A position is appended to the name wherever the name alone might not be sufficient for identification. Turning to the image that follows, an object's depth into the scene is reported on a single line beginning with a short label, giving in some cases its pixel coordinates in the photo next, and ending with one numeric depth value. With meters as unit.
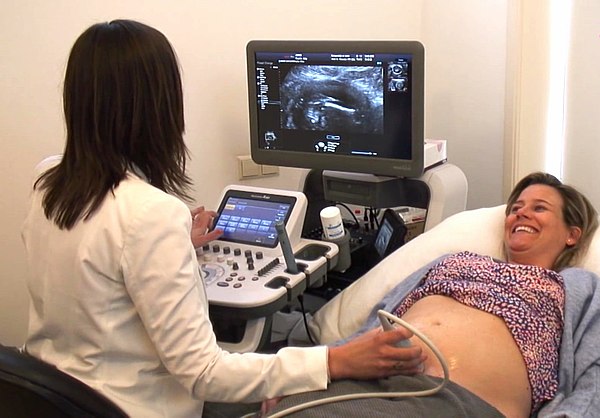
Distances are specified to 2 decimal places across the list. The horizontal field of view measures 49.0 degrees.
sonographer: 1.04
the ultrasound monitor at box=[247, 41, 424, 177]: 1.83
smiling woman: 1.40
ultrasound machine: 1.66
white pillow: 1.80
